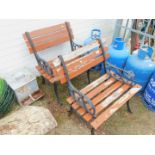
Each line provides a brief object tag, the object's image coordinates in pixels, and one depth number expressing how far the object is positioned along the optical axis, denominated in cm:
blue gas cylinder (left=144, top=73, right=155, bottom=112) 241
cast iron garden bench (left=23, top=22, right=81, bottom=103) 239
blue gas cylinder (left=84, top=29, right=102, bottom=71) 302
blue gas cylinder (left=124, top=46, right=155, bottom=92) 250
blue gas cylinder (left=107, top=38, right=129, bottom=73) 276
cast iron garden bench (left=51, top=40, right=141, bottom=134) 195
